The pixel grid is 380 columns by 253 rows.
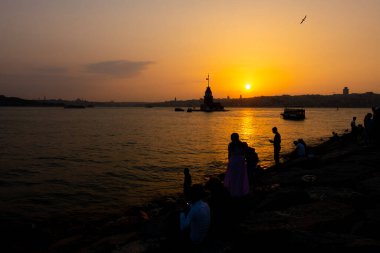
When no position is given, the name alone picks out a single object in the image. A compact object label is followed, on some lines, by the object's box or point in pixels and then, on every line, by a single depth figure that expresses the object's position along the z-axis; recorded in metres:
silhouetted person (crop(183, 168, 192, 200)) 13.07
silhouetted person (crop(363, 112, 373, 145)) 19.58
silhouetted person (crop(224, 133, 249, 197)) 10.61
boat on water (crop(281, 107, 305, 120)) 108.06
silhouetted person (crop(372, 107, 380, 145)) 18.92
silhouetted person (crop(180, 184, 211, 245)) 6.55
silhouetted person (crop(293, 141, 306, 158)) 19.56
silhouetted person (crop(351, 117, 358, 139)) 29.55
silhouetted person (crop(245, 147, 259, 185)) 14.26
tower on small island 173.38
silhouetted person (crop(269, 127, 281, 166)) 18.45
